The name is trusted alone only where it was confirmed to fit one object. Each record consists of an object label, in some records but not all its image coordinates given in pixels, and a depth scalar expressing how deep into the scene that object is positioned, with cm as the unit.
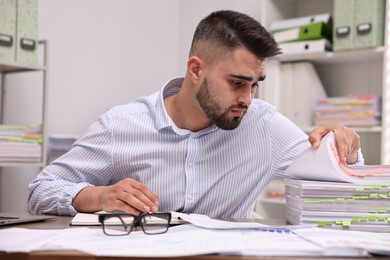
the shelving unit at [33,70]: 244
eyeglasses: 87
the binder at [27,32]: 247
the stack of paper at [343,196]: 100
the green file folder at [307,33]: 276
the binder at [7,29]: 240
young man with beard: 141
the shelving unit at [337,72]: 259
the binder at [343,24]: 264
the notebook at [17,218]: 97
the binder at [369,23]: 255
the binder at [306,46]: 275
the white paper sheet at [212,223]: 90
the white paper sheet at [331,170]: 102
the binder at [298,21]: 278
